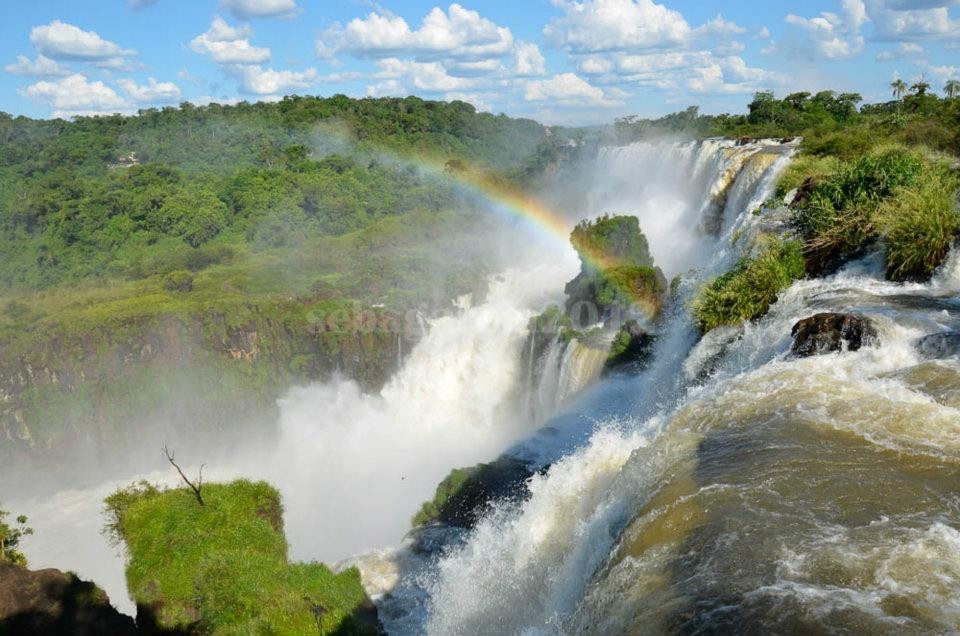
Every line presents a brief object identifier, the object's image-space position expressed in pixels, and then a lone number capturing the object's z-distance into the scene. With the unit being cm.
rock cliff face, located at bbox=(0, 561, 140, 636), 984
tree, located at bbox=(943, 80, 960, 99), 4646
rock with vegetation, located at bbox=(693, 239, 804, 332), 1360
